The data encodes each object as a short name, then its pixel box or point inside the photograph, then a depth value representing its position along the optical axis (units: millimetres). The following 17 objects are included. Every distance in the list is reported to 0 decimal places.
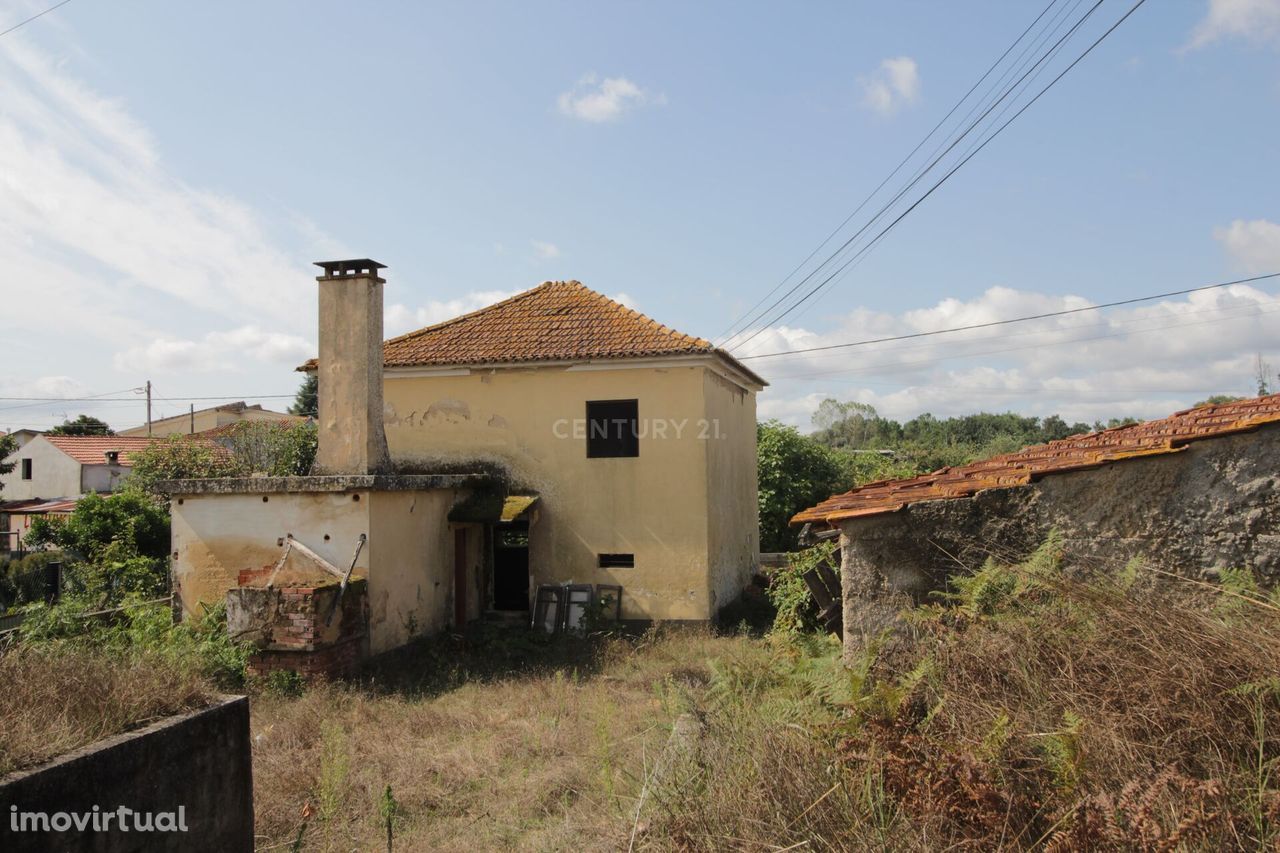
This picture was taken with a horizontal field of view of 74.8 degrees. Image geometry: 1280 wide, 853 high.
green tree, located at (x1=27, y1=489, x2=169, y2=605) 19438
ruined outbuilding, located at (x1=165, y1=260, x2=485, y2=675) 10086
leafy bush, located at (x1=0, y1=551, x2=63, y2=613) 18219
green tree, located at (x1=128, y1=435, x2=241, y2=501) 23156
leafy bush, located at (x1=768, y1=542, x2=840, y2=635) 9117
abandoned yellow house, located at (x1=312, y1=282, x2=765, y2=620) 14195
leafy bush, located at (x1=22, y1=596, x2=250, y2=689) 9430
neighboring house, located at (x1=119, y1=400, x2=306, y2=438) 50375
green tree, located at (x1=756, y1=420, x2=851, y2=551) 24328
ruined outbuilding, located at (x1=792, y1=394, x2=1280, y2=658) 5598
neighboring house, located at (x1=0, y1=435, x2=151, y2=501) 37219
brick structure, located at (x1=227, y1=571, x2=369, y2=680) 9883
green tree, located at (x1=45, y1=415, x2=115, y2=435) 49062
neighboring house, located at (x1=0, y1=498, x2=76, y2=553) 30452
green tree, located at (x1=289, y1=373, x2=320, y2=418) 47531
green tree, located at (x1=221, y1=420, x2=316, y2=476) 22031
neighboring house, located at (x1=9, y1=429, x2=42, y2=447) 45409
